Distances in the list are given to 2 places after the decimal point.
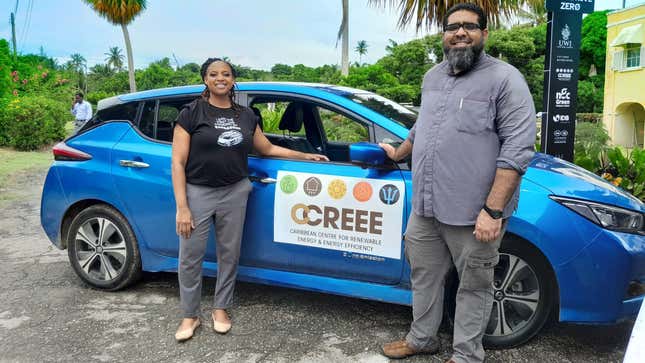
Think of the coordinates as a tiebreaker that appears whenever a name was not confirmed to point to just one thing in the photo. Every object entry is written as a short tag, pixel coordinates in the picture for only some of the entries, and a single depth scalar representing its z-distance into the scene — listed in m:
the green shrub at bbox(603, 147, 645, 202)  5.06
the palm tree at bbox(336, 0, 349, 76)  14.79
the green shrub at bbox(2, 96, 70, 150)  14.67
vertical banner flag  5.79
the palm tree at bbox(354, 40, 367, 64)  92.94
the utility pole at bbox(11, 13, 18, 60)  40.92
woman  3.17
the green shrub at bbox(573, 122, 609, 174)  5.54
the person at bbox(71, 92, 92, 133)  15.35
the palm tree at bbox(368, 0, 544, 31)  7.35
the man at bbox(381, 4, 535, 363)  2.40
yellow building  20.92
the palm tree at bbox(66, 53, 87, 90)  80.06
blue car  2.82
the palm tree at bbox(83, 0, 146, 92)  25.44
